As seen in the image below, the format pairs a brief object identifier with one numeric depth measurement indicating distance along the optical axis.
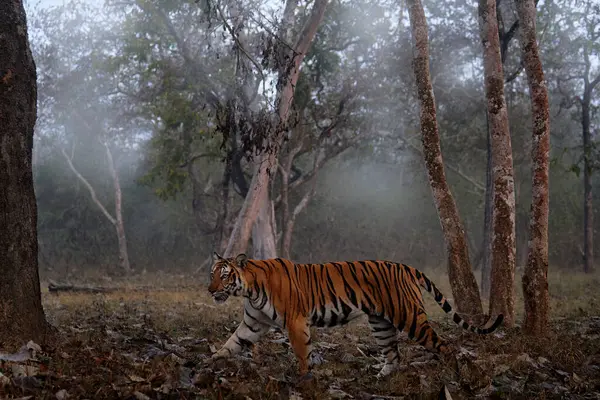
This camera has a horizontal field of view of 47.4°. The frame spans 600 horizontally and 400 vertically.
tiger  6.65
